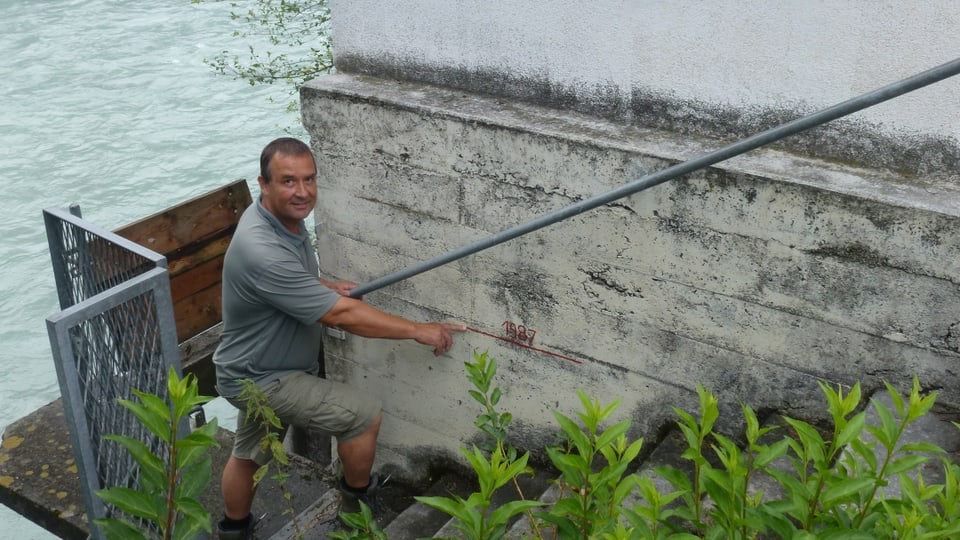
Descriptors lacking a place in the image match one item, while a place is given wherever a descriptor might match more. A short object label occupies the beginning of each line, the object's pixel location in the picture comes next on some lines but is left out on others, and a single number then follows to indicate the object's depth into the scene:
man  3.87
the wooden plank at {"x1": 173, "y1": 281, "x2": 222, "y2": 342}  5.66
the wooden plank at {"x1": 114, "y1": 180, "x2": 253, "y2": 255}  5.32
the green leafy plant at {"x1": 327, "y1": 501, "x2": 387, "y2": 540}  2.46
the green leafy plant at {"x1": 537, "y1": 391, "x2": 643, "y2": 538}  2.10
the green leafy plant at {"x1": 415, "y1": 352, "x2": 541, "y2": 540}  2.04
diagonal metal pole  2.60
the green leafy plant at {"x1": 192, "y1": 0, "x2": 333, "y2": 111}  14.12
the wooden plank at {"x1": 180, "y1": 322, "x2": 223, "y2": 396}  5.59
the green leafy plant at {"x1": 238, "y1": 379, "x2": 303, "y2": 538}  3.28
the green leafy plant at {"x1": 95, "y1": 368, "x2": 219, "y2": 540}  2.16
